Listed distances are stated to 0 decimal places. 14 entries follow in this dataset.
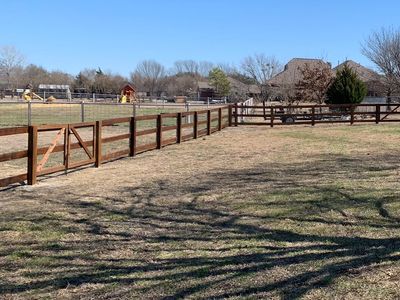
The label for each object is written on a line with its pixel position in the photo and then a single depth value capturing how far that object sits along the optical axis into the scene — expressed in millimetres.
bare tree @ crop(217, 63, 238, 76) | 97938
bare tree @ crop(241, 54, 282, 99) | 62562
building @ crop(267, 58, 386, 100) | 50969
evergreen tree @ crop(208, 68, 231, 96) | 90562
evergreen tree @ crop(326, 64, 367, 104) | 36344
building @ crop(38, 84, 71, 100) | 97825
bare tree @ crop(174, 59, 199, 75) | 123812
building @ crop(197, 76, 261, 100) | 69562
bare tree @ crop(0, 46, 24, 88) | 105688
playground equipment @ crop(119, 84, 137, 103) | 58294
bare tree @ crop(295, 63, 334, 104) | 42844
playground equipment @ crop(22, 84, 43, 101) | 50712
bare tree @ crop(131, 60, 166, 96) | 119938
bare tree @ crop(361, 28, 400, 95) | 42803
